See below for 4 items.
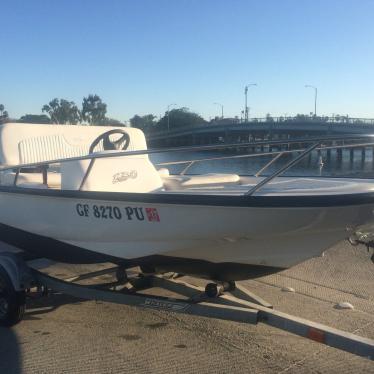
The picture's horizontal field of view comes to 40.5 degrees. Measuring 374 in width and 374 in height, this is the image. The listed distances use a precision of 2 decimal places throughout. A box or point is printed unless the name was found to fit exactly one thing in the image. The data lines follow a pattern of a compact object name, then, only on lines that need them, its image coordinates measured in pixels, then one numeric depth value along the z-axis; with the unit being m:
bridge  39.56
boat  3.48
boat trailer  3.24
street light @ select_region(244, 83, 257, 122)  86.02
